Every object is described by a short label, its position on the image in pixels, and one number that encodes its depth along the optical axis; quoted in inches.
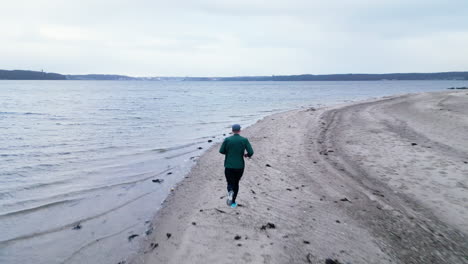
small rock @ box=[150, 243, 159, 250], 254.0
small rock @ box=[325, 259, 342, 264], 209.6
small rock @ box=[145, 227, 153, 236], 286.7
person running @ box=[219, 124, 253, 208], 281.1
